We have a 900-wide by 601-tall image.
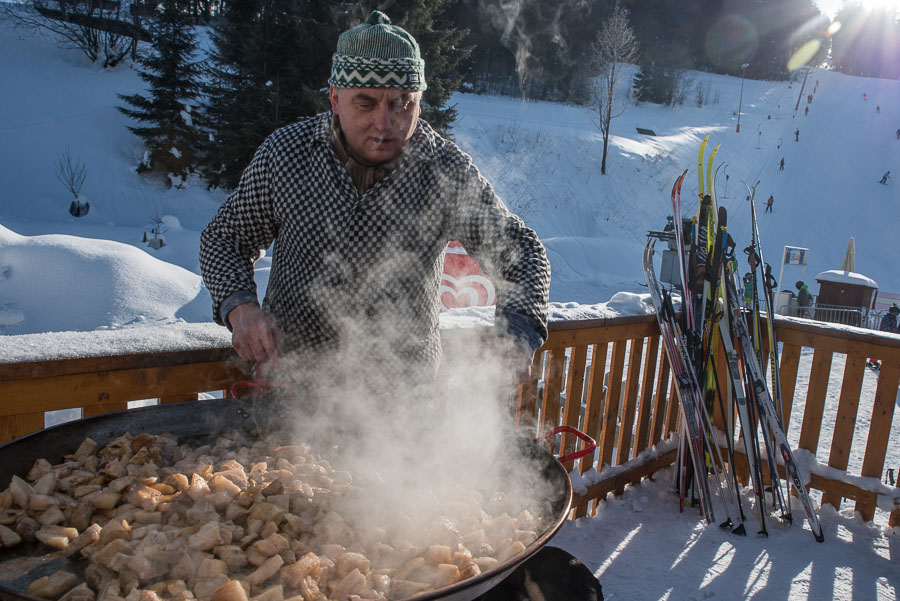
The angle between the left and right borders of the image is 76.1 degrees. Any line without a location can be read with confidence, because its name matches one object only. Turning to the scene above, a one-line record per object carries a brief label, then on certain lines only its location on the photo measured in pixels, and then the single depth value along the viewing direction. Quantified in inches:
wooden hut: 449.7
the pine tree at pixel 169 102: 651.5
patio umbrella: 481.4
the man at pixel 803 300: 452.4
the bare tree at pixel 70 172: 585.5
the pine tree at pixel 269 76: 553.6
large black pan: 38.8
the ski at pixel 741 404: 130.6
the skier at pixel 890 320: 403.5
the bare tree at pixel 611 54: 931.7
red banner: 311.9
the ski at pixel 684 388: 130.6
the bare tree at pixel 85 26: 807.7
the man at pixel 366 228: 63.1
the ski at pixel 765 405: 129.3
